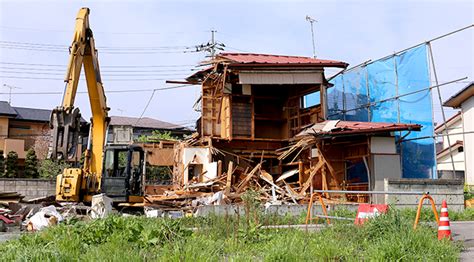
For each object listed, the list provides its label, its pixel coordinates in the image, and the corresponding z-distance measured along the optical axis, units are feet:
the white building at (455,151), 97.04
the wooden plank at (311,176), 57.89
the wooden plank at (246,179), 60.34
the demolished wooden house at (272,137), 57.62
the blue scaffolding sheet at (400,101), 60.54
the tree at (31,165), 110.42
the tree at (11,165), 109.91
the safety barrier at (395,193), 25.67
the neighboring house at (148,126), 165.69
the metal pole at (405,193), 27.90
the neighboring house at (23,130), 127.65
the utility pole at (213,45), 153.28
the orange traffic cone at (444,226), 24.98
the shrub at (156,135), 134.95
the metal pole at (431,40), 54.11
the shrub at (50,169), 104.20
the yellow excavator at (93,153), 48.49
